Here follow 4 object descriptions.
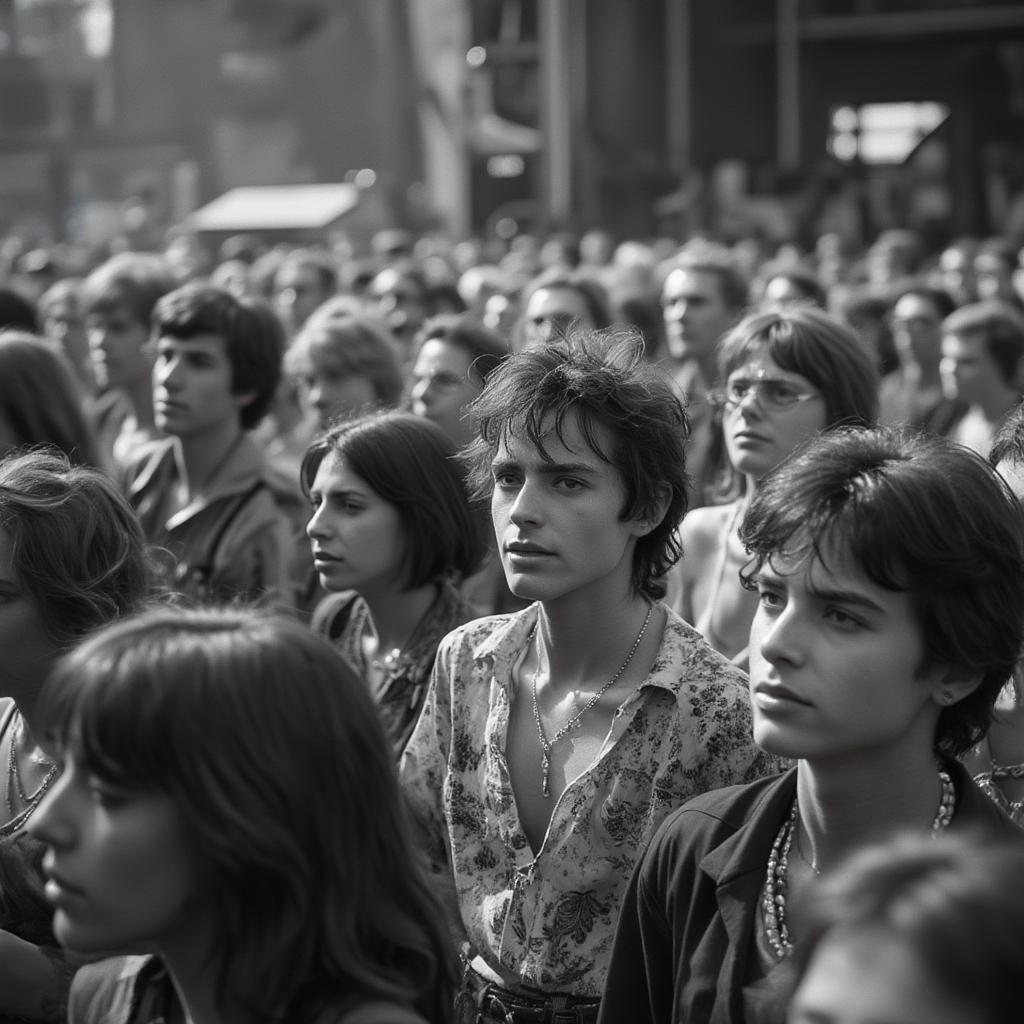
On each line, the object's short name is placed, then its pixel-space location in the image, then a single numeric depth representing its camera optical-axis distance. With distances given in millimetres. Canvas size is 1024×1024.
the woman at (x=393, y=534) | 4172
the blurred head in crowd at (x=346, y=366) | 6363
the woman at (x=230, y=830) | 1925
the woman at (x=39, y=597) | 2865
